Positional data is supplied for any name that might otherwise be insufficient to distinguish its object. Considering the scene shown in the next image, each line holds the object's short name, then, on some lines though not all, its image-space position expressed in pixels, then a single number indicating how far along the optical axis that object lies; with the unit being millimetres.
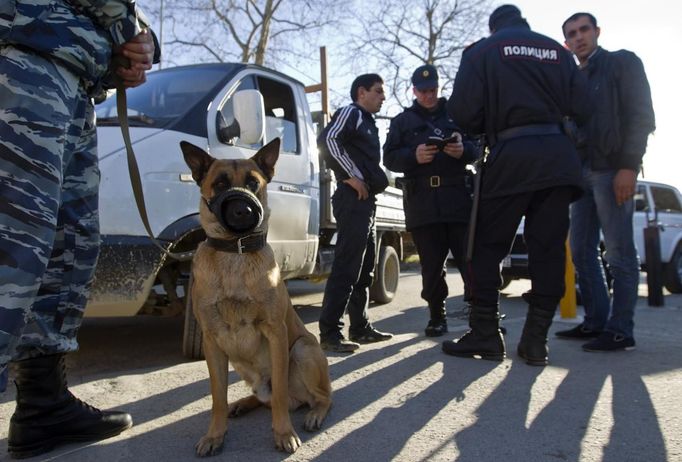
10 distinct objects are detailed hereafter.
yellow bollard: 5422
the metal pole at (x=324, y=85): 5924
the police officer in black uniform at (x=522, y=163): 3344
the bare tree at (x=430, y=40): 25953
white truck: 3264
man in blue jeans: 3682
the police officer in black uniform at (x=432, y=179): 4195
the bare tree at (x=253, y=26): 24156
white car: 8719
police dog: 2262
